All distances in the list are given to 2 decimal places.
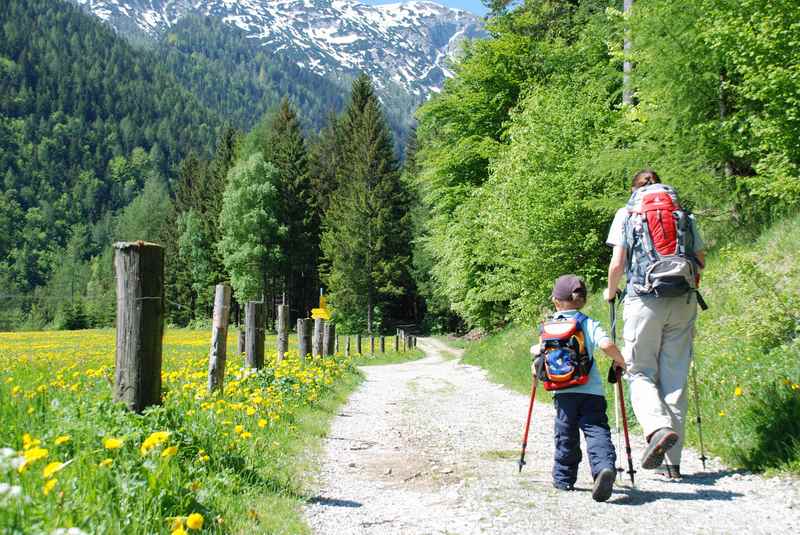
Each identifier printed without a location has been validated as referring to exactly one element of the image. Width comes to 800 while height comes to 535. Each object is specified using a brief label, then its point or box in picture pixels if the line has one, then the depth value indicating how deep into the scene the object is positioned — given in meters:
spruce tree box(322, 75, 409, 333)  53.28
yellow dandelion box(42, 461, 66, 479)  2.67
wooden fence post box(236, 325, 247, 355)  14.66
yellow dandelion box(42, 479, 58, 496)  2.75
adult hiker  4.94
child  4.50
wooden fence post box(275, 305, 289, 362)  13.99
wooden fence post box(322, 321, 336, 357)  19.55
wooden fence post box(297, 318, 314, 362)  15.22
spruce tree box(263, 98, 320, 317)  57.72
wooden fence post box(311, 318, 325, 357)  18.03
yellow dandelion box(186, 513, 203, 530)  2.96
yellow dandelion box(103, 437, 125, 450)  3.26
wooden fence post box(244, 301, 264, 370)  10.87
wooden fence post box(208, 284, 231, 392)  8.51
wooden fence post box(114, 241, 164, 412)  4.62
